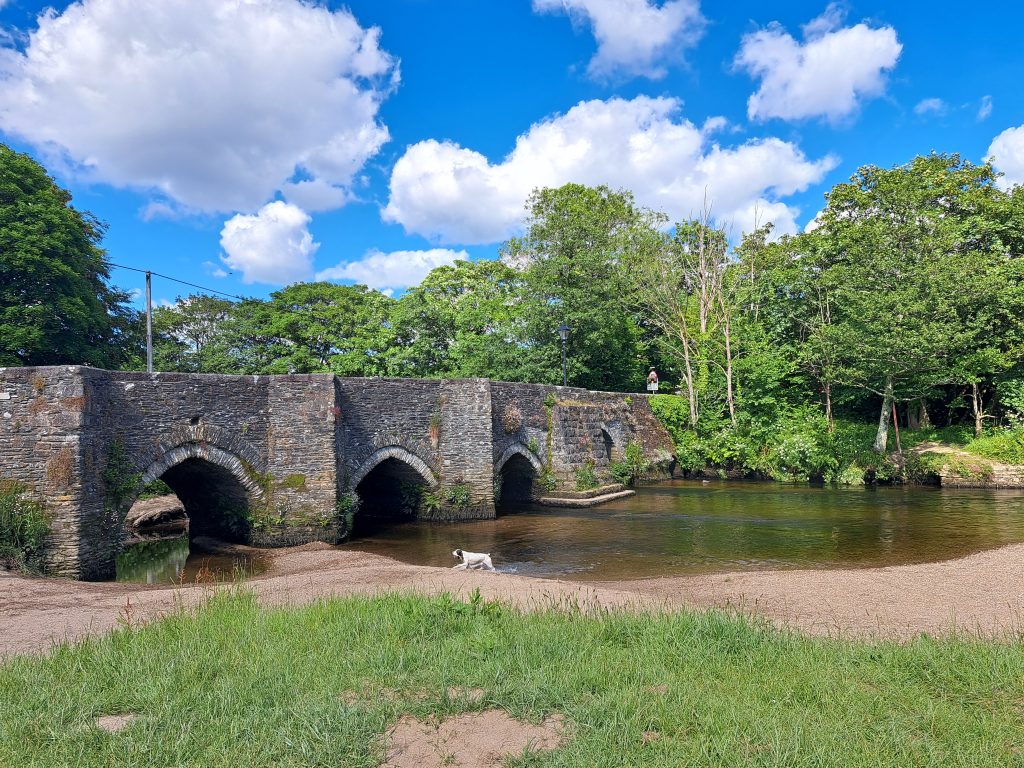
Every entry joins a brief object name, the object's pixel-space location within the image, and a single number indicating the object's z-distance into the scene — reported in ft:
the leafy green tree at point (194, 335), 93.50
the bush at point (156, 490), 61.89
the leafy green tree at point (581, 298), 87.04
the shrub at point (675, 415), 90.41
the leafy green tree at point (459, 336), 88.38
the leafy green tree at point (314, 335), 90.38
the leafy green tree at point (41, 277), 56.95
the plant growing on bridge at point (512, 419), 61.93
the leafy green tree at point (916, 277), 67.51
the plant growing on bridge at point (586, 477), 68.85
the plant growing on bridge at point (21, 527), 31.50
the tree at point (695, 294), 94.32
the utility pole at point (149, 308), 65.00
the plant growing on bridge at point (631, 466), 76.68
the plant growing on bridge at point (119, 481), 35.45
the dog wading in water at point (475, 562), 34.94
